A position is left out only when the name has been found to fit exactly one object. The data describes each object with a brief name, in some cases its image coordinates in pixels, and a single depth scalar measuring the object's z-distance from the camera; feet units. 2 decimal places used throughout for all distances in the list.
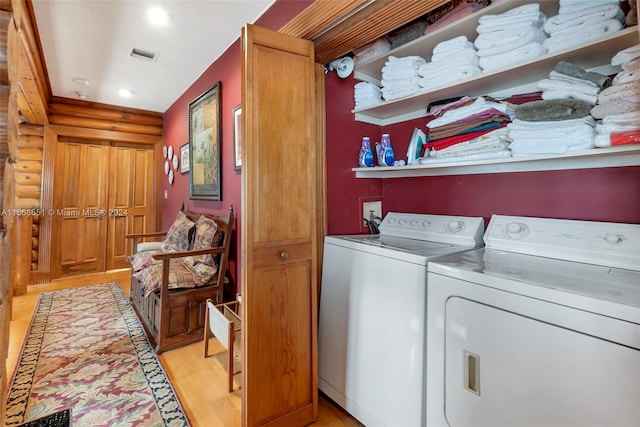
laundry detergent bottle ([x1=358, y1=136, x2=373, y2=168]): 6.39
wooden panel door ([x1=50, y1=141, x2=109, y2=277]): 13.46
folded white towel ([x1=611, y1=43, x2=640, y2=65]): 3.30
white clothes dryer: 2.51
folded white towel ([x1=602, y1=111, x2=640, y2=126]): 3.32
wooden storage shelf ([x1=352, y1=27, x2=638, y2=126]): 3.66
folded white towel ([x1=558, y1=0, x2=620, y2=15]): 3.68
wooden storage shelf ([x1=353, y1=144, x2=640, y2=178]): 3.71
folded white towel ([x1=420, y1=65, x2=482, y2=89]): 4.74
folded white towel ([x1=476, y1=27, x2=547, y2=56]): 4.14
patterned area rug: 5.20
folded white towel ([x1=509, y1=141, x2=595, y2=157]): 3.79
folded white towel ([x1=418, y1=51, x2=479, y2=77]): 4.74
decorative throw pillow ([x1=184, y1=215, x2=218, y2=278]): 8.22
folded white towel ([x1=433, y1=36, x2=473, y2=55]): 4.74
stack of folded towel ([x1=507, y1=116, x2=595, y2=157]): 3.77
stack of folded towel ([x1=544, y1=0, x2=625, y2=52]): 3.58
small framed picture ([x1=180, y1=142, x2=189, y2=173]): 12.14
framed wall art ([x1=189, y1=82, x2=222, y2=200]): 9.41
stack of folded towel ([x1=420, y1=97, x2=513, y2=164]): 4.57
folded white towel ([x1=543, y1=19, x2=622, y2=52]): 3.58
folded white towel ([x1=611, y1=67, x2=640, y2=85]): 3.27
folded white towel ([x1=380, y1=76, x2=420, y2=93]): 5.52
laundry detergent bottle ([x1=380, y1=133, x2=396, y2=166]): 6.27
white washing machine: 4.06
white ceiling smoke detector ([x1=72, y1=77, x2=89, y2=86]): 10.87
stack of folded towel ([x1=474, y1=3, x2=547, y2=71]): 4.11
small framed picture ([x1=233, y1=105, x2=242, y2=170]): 8.29
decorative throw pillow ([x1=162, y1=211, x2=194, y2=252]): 9.72
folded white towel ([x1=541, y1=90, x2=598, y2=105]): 3.76
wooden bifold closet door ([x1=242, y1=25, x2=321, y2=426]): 4.46
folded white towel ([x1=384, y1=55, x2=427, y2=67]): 5.50
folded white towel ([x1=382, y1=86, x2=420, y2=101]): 5.56
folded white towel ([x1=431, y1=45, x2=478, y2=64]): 4.72
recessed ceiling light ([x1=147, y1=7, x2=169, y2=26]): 6.89
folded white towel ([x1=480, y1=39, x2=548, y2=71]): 4.12
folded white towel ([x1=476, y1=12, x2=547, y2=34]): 4.09
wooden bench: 7.33
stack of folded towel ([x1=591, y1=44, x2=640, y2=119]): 3.27
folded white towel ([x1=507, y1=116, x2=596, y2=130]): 3.76
